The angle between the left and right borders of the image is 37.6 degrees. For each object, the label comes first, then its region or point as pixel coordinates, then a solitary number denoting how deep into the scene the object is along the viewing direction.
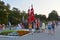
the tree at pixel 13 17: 23.18
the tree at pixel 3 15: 19.10
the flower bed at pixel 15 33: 8.26
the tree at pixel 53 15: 45.21
